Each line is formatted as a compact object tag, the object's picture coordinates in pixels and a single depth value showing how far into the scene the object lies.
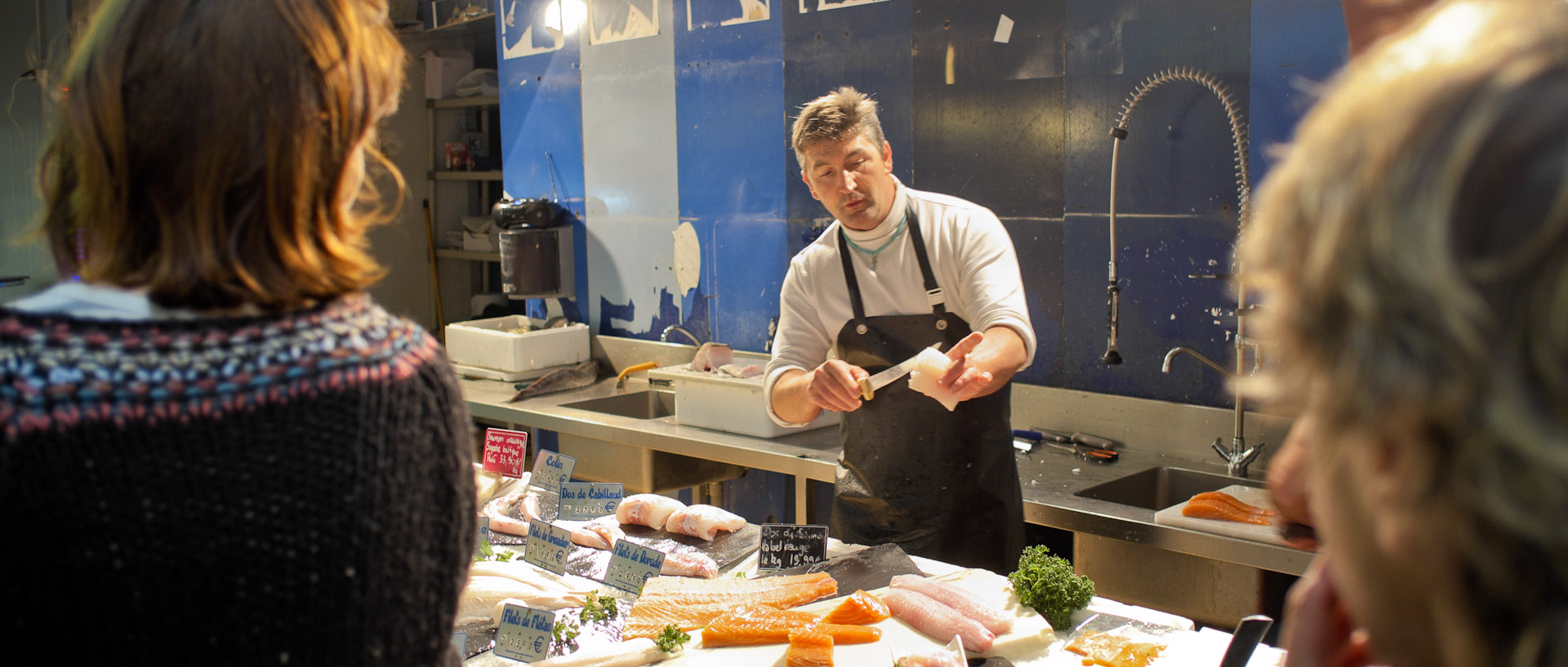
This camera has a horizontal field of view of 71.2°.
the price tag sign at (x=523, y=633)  2.09
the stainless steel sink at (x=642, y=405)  5.36
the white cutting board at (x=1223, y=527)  2.97
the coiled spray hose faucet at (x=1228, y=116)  3.52
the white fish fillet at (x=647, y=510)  2.95
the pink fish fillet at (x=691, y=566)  2.61
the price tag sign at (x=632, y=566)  2.48
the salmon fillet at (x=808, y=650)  2.06
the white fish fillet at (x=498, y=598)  2.32
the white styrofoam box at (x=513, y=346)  5.57
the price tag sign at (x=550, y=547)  2.58
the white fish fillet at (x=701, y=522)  2.88
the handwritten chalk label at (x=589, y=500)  2.87
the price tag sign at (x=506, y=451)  3.27
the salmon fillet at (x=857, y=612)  2.24
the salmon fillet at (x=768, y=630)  2.16
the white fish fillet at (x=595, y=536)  2.81
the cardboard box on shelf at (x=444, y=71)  7.53
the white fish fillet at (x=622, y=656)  2.09
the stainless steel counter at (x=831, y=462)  3.08
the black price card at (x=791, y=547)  2.65
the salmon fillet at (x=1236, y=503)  3.12
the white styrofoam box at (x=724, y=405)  4.38
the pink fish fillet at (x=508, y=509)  2.94
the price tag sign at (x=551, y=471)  3.12
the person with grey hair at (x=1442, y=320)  0.50
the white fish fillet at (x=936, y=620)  2.09
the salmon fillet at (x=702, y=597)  2.27
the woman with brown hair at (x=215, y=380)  0.92
